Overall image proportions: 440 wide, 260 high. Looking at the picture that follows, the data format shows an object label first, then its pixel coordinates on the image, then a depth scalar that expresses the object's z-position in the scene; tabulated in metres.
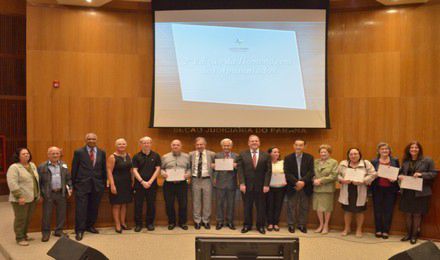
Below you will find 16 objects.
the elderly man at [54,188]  5.61
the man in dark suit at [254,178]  5.97
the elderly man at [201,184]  6.24
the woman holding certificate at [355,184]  5.73
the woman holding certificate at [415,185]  5.44
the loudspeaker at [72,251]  3.30
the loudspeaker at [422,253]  3.19
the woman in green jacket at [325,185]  5.92
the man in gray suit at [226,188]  6.18
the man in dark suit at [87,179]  5.80
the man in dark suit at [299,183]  6.00
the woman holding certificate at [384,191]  5.70
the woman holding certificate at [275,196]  6.05
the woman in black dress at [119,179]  5.93
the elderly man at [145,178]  6.13
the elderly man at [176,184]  6.19
